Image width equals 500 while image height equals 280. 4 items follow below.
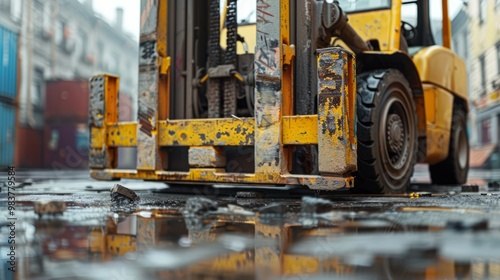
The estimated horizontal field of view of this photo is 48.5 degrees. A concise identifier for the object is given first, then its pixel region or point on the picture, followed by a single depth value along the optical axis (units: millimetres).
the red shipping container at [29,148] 18812
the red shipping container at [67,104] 19922
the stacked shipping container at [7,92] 15734
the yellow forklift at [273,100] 3764
